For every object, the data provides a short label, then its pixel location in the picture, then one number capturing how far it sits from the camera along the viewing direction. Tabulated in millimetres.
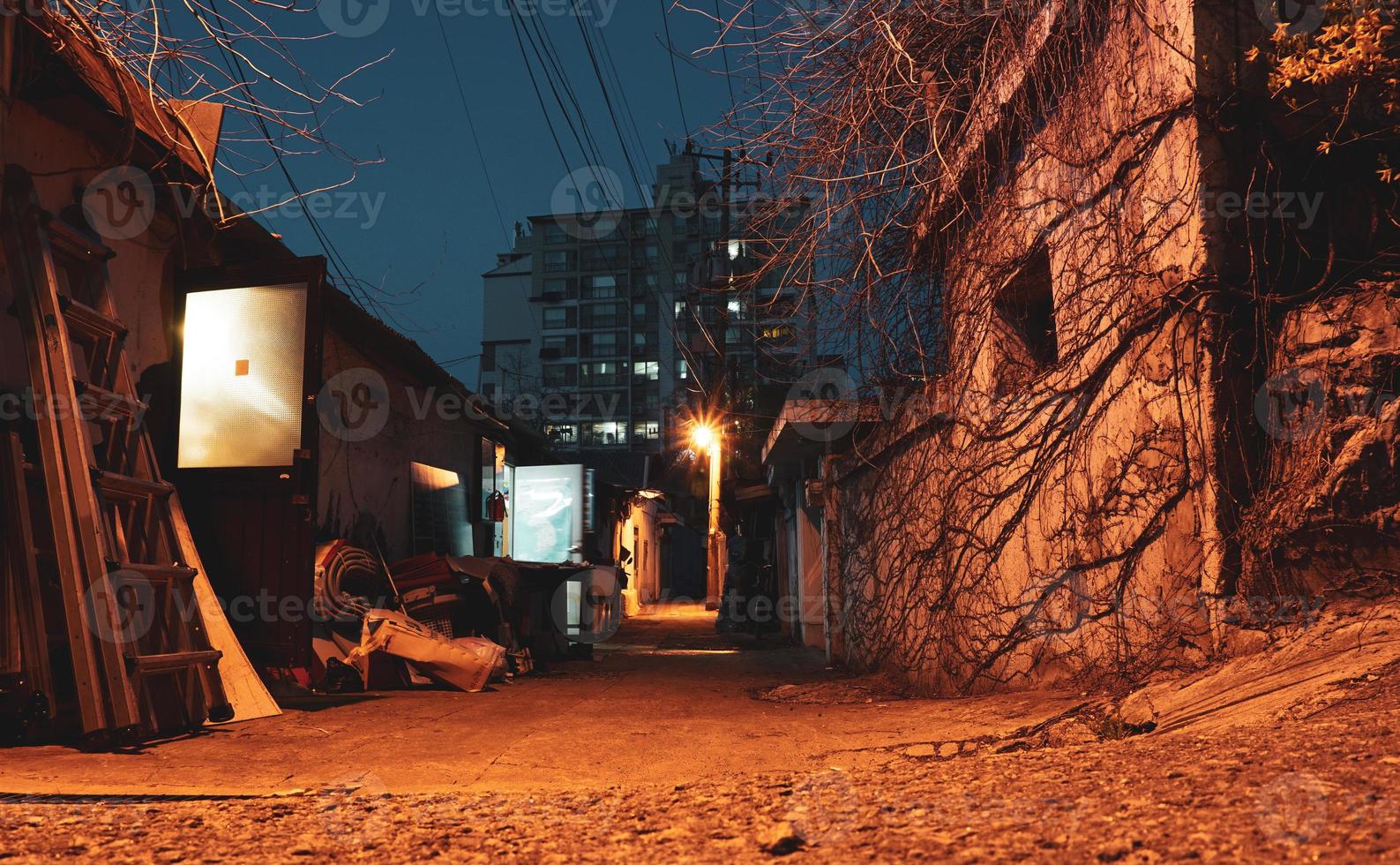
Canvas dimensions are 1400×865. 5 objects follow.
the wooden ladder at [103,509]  4160
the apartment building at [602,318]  57312
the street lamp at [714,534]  20469
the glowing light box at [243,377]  6496
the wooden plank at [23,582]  4238
